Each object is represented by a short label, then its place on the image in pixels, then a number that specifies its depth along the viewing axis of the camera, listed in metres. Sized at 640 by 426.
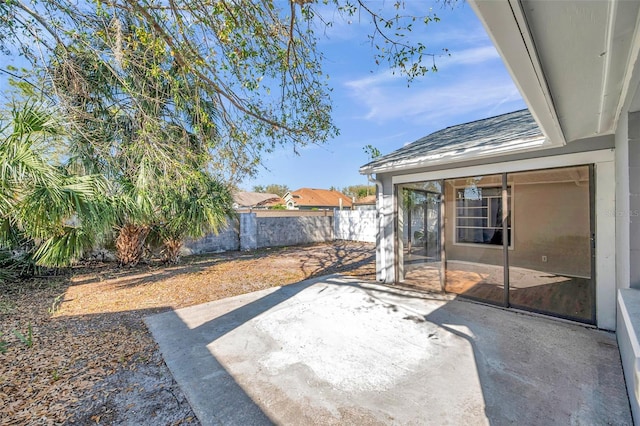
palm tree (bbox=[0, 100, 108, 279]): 3.75
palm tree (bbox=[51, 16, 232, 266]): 4.26
